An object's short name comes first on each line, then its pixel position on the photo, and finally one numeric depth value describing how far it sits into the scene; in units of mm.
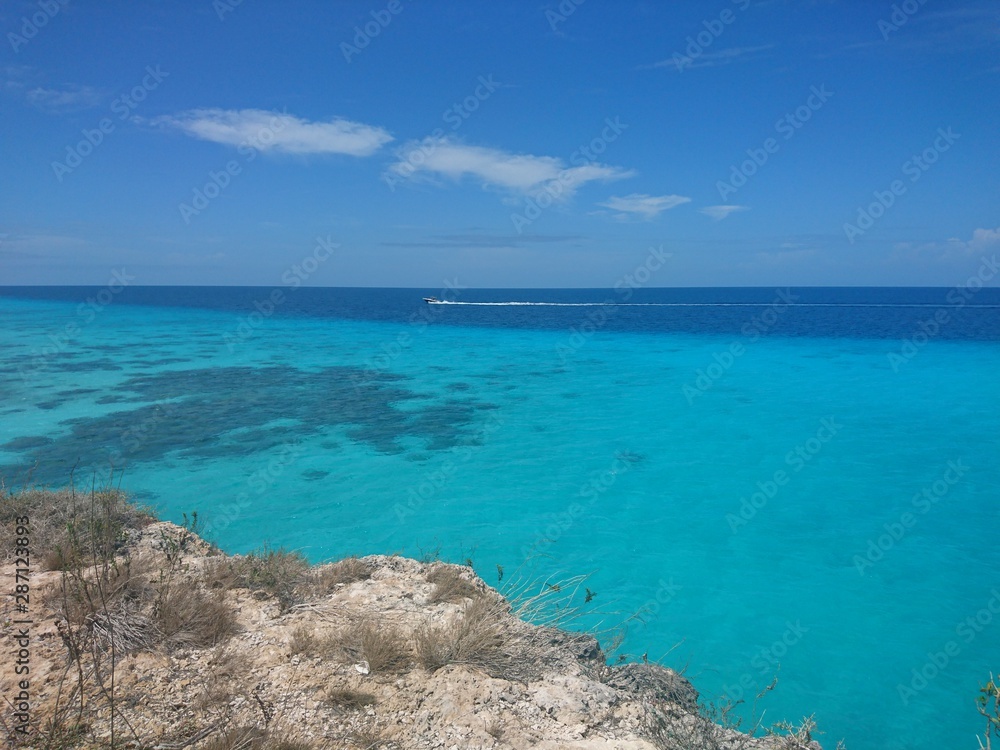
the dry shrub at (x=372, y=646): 4020
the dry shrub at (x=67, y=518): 5492
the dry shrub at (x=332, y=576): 5193
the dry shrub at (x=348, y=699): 3615
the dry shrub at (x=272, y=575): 4977
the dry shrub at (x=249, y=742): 3045
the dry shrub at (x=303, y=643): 4160
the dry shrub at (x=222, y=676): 3533
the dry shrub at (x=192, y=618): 4137
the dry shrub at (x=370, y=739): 3305
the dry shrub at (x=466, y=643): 4102
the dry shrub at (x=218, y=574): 4984
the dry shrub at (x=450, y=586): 5344
